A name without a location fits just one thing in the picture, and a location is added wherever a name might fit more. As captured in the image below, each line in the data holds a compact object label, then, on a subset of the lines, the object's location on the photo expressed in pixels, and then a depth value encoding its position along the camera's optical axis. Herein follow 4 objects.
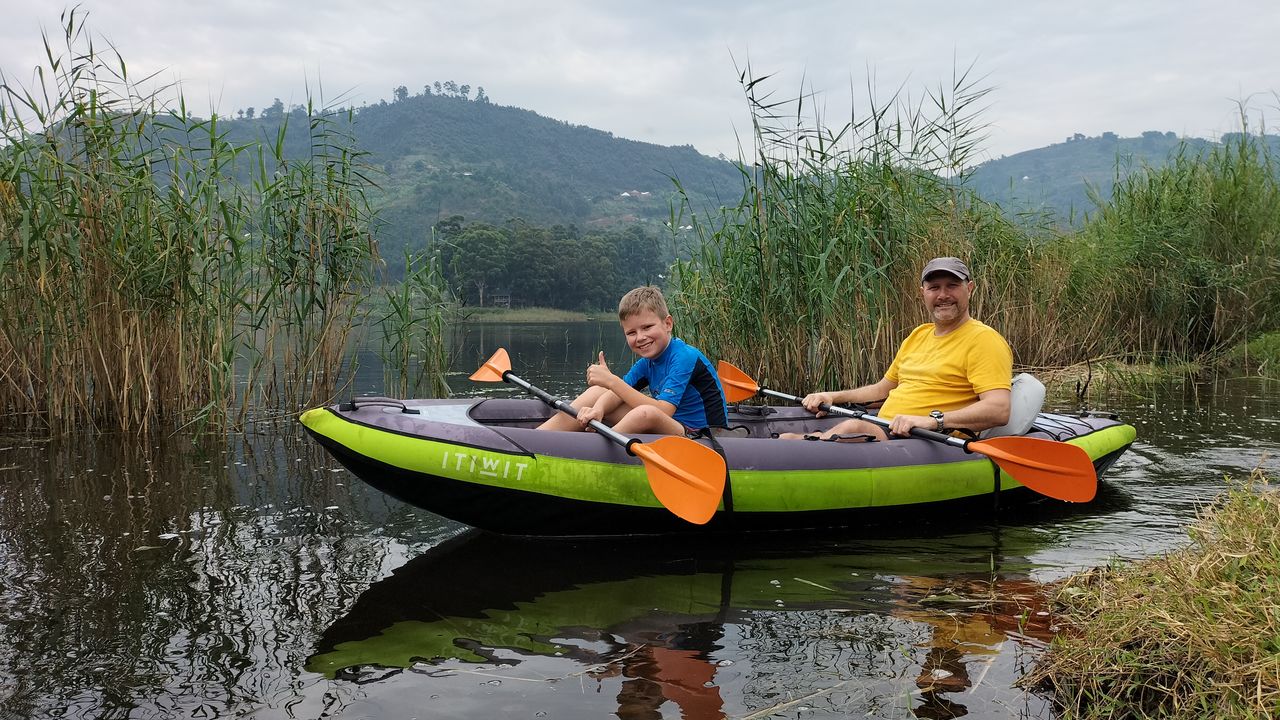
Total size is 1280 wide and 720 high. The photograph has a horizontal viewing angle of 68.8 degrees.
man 4.40
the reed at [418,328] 6.91
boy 4.22
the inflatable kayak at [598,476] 3.88
